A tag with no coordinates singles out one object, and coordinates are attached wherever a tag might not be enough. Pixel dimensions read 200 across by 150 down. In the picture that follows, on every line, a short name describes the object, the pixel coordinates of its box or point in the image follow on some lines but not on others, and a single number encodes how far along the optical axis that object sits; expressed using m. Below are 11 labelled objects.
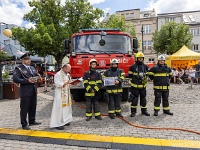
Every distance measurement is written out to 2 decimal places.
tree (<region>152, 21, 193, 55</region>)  25.89
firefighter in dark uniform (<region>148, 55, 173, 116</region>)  5.47
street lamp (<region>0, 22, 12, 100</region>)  10.79
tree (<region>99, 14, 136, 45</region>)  20.48
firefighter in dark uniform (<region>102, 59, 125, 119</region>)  5.31
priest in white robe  4.54
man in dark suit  4.53
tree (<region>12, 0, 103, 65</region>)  17.77
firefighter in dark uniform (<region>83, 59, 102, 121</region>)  5.23
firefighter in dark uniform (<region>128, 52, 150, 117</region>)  5.42
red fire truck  6.06
